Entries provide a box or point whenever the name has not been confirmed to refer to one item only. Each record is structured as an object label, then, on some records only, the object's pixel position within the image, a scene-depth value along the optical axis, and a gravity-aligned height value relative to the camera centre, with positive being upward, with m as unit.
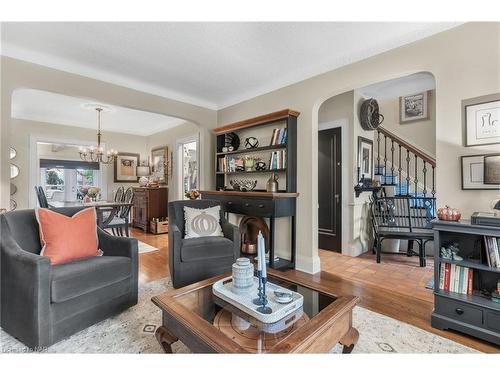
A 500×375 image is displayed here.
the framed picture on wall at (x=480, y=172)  1.89 +0.12
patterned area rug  1.66 -1.04
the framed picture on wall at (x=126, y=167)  6.38 +0.54
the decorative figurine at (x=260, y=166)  3.69 +0.32
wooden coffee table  1.12 -0.68
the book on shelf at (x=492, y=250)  1.78 -0.44
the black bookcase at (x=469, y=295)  1.74 -0.80
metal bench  3.77 -0.44
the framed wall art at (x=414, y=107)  5.05 +1.62
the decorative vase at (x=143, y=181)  6.07 +0.15
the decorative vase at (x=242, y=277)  1.57 -0.55
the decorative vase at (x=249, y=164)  3.86 +0.36
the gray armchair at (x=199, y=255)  2.57 -0.70
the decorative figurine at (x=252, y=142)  3.88 +0.70
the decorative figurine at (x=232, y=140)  4.20 +0.78
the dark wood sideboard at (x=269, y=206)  3.13 -0.24
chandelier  4.96 +0.73
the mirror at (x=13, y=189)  4.92 -0.01
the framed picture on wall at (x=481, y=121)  1.89 +0.50
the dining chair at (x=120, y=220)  4.27 -0.56
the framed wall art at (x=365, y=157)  3.99 +0.49
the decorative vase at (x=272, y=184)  3.41 +0.05
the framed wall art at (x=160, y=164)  6.15 +0.61
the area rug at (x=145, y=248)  4.12 -1.01
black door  4.07 -0.02
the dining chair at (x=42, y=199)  4.08 -0.17
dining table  4.16 -0.36
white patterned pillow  2.88 -0.41
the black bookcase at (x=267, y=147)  3.31 +0.57
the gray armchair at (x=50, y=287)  1.62 -0.69
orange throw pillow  1.96 -0.39
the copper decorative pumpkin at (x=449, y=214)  1.92 -0.20
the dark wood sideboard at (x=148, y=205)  5.68 -0.38
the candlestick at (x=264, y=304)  1.33 -0.63
